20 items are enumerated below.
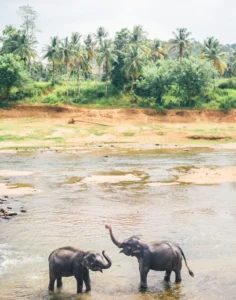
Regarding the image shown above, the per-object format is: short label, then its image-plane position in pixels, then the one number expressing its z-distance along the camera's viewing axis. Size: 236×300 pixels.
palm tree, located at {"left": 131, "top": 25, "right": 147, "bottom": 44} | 69.19
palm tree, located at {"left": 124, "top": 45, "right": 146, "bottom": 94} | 61.75
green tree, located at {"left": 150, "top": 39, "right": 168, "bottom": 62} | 81.19
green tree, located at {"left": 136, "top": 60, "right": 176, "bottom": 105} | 61.16
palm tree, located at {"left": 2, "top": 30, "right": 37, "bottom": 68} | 66.62
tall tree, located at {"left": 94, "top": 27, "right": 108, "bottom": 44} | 75.25
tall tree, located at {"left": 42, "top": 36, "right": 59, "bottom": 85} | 65.19
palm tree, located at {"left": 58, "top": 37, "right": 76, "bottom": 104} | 61.72
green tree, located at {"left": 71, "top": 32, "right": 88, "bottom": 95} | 64.03
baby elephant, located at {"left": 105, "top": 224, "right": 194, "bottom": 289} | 11.18
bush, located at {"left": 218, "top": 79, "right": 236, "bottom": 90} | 69.00
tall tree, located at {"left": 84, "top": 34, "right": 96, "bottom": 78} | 72.88
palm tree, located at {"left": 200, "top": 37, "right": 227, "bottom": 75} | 66.81
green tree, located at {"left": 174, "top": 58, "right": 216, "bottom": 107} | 59.78
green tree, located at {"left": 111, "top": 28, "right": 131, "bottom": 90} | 66.38
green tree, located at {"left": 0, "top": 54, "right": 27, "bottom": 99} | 59.69
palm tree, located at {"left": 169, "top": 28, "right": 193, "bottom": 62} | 69.19
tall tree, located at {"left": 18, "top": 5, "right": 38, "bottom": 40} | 78.94
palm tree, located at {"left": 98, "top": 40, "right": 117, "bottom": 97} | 63.69
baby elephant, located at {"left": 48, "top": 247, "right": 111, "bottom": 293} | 10.50
